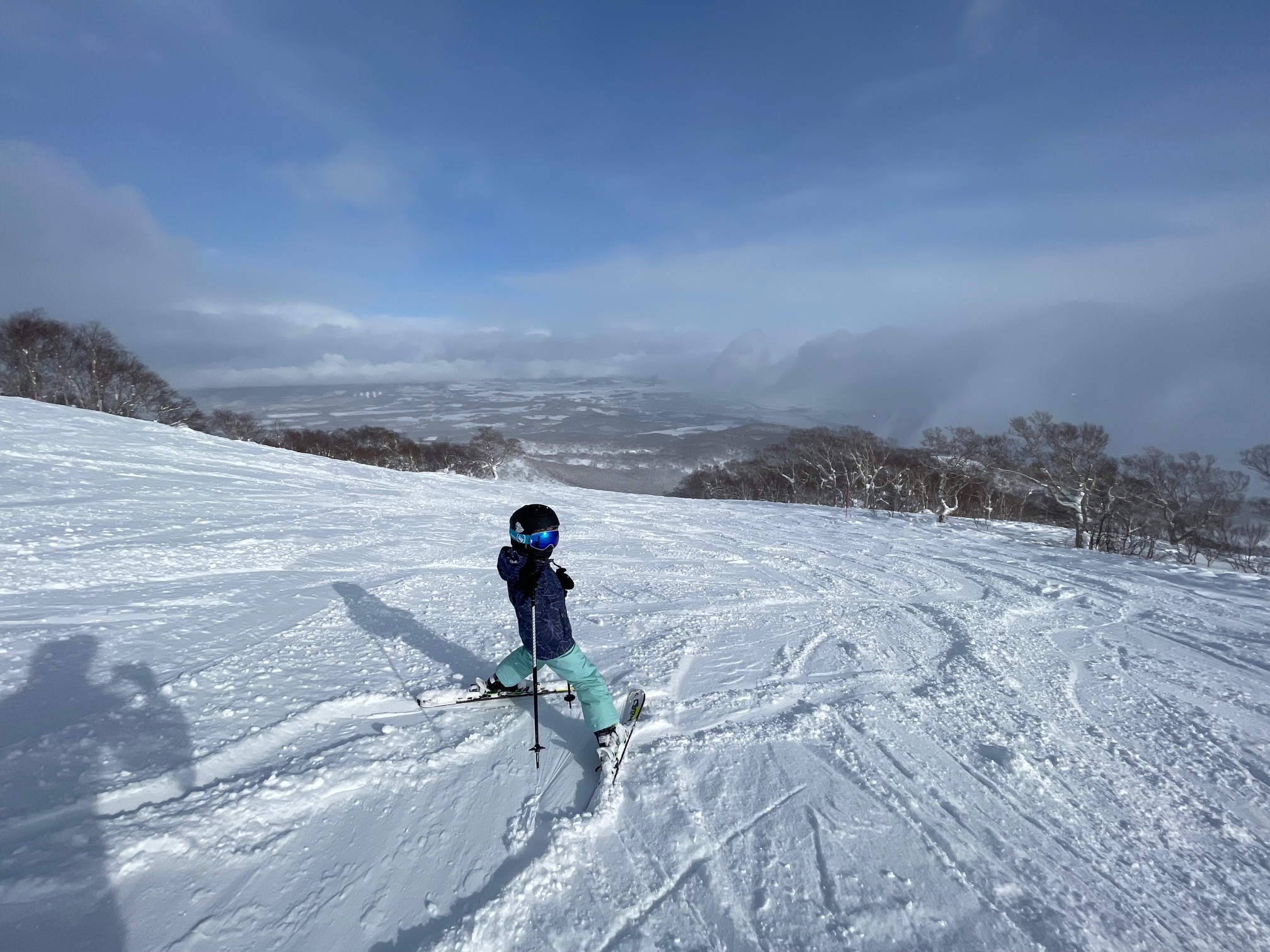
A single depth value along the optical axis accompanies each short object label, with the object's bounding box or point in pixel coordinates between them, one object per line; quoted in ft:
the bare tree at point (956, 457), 91.56
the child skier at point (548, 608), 10.07
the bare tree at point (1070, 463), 74.38
